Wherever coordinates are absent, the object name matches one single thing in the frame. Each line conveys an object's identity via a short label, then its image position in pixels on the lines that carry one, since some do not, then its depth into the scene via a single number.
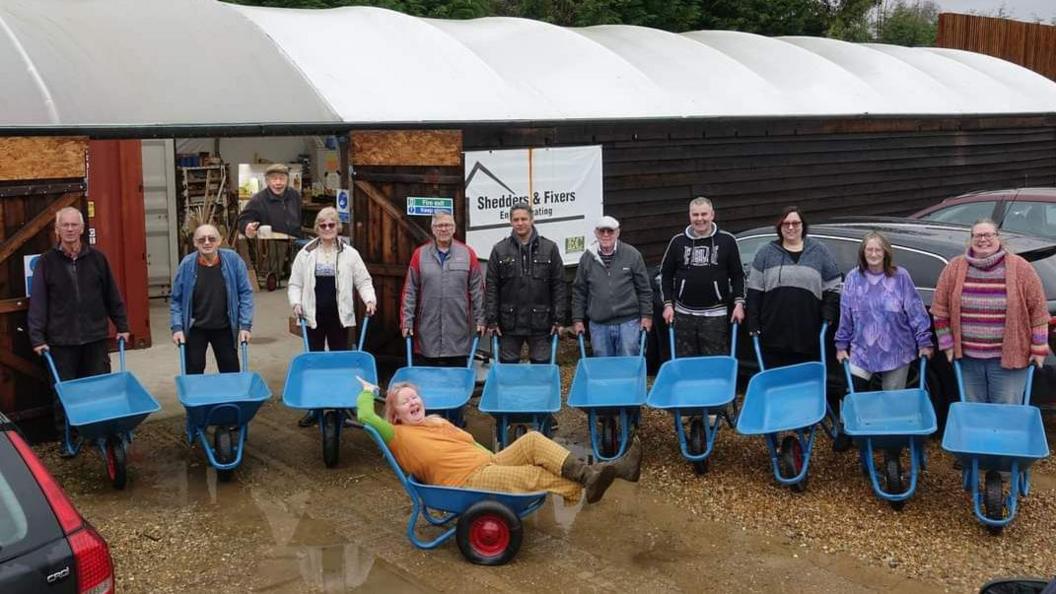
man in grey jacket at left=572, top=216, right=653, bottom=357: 7.88
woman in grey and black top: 7.48
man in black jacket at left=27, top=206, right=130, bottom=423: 7.25
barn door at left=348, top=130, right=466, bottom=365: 9.23
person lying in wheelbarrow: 5.77
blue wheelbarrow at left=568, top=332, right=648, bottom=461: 7.11
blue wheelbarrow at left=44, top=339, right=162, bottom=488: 6.66
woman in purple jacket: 7.02
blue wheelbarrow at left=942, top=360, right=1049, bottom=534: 6.03
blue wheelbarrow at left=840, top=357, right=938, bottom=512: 6.36
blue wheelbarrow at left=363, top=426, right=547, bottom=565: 5.68
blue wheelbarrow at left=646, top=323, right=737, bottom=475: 7.03
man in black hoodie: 7.84
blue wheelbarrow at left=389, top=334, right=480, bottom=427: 7.21
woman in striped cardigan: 6.72
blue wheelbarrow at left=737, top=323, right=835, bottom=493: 6.77
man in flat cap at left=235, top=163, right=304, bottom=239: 9.79
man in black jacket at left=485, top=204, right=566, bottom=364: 7.91
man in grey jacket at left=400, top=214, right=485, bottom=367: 7.99
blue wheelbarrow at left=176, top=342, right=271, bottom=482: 6.87
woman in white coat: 8.05
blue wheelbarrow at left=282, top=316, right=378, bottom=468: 7.25
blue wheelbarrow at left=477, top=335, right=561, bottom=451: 6.99
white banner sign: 10.05
